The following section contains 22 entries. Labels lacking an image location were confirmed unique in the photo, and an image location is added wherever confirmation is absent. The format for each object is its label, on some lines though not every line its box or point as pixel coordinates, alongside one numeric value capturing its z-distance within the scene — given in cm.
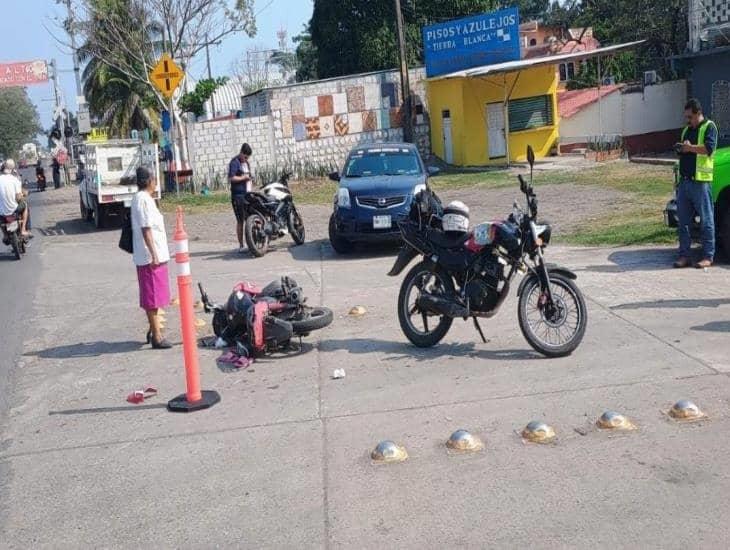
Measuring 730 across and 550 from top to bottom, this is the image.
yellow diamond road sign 2120
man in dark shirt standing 1506
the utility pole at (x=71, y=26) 2934
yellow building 3041
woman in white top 872
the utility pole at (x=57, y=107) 5178
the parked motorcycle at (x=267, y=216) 1479
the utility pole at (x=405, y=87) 3094
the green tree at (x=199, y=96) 5212
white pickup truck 2130
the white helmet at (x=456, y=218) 793
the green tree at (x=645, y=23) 3475
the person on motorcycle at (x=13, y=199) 1695
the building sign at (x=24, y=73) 5841
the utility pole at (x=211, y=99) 5551
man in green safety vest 1057
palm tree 4612
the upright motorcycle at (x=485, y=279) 745
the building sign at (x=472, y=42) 3050
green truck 1103
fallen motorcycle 803
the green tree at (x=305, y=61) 5678
